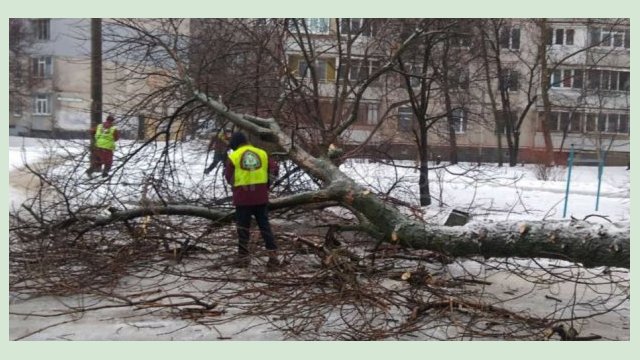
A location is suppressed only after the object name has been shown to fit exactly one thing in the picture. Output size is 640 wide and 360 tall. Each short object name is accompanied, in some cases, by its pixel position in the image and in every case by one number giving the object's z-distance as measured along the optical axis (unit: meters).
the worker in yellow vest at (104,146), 8.06
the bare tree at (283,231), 4.65
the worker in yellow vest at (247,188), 5.95
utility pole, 8.94
